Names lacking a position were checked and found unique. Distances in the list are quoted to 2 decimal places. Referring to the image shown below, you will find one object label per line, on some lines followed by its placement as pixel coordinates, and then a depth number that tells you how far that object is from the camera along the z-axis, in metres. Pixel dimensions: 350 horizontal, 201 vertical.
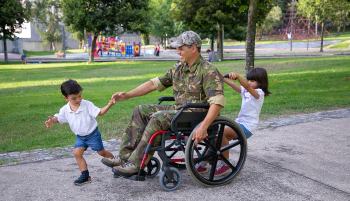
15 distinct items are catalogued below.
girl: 3.76
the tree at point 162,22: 50.94
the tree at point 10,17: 27.94
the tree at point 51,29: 61.74
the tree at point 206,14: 23.36
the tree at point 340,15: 31.35
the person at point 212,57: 24.55
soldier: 3.36
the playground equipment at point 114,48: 40.84
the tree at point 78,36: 63.86
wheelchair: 3.31
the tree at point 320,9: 31.23
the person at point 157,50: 40.79
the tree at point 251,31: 9.79
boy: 3.55
